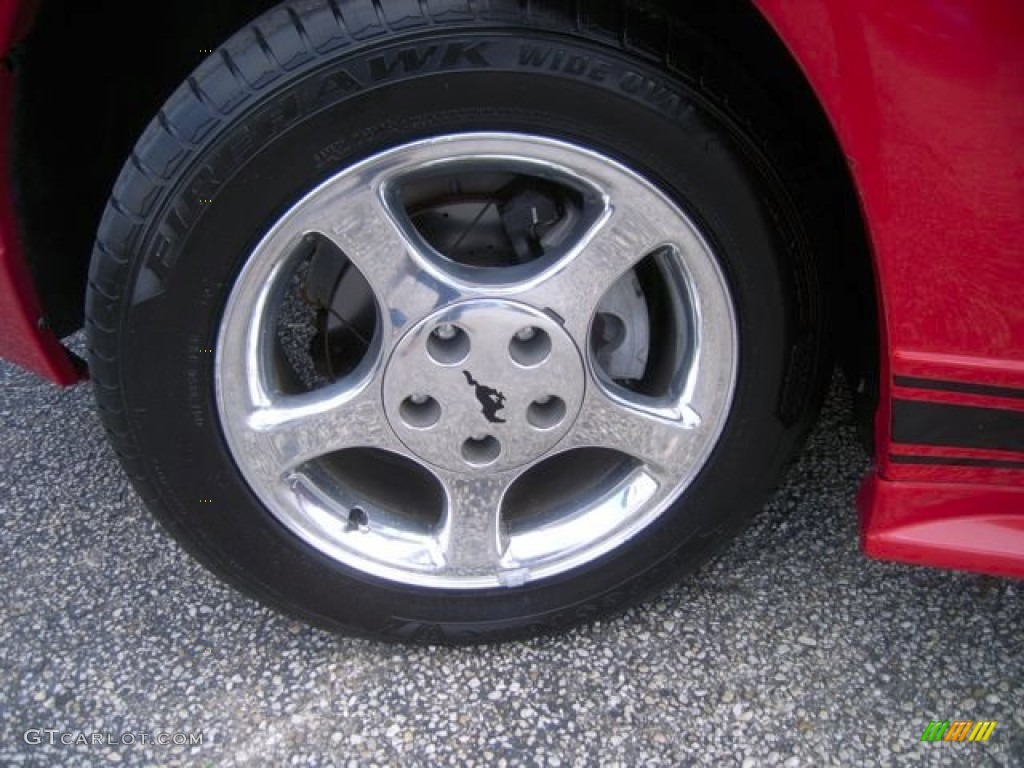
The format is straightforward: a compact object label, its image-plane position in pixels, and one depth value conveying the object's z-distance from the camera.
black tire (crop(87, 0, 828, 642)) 1.38
